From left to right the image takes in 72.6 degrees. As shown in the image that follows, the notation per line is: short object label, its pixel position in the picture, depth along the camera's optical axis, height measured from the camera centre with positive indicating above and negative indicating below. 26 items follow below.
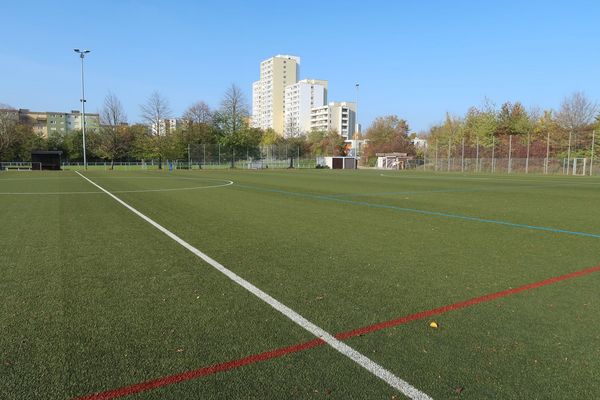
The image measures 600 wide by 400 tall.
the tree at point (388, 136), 93.62 +6.84
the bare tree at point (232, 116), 69.19 +8.08
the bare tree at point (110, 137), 62.59 +3.99
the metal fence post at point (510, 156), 48.62 +1.17
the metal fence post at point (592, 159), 42.29 +0.80
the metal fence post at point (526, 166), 47.82 +0.00
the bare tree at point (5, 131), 68.38 +5.20
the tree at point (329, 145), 108.44 +5.17
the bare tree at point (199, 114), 78.62 +9.43
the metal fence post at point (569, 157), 44.00 +1.03
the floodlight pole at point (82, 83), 49.69 +9.91
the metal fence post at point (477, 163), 53.28 +0.27
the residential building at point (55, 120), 129.12 +13.74
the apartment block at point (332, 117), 164.75 +19.22
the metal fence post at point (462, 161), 54.94 +0.60
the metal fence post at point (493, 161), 51.59 +0.53
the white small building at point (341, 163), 69.94 +0.24
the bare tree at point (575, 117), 56.48 +7.03
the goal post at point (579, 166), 42.58 +0.05
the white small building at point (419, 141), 115.83 +6.92
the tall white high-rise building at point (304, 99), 172.01 +27.59
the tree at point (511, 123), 63.69 +6.73
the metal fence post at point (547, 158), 46.21 +0.93
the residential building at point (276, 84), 183.25 +36.11
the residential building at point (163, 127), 65.41 +5.75
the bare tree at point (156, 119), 65.31 +6.94
